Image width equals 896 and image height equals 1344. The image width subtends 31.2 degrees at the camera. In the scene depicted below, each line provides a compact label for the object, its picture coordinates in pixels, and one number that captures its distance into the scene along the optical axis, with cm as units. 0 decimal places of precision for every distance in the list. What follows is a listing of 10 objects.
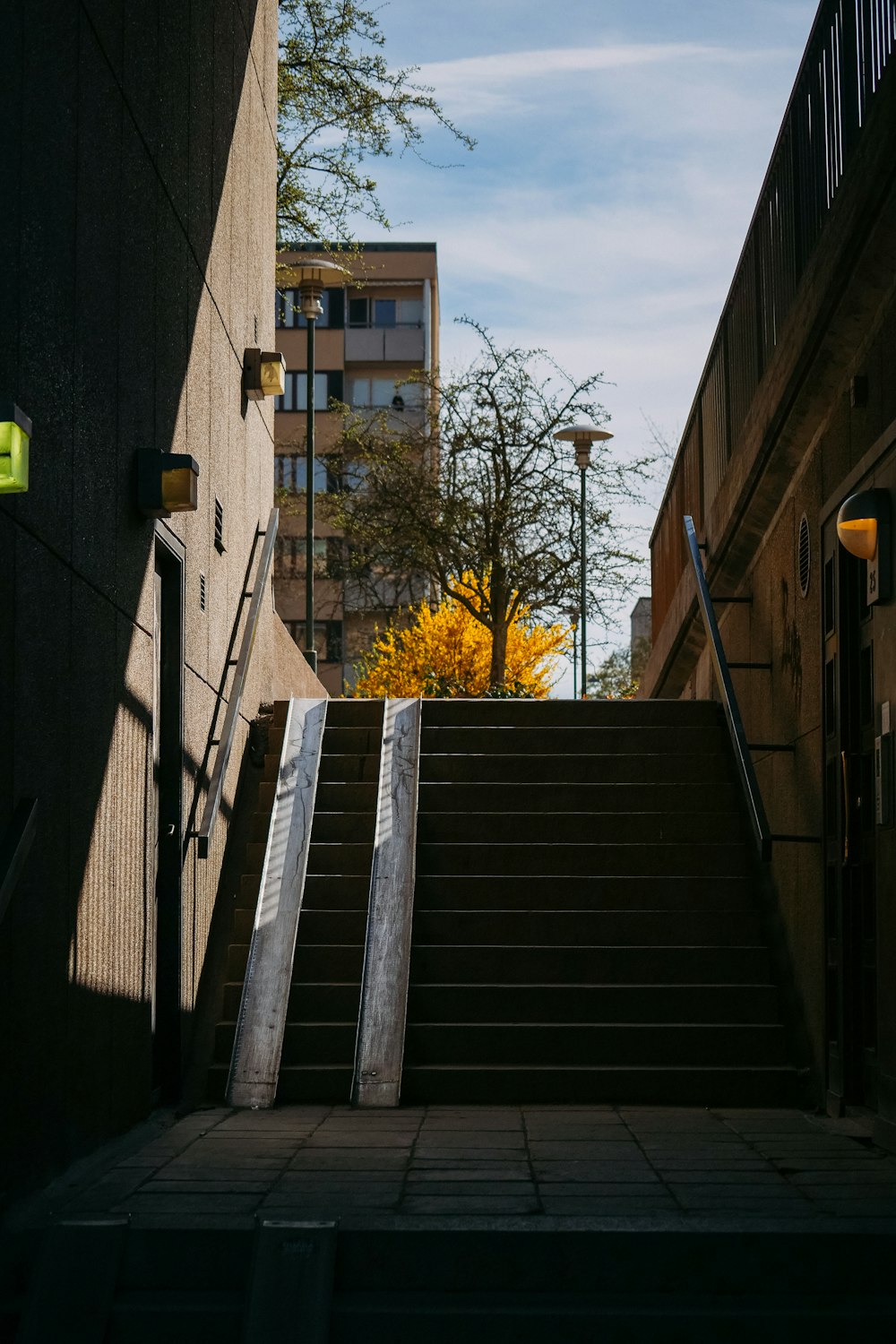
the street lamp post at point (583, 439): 2098
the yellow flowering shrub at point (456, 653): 2783
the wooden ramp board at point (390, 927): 730
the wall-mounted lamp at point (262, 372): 1027
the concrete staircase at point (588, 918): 757
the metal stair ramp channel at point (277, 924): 736
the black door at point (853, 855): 677
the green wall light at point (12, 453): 431
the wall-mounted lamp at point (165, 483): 662
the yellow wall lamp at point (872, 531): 611
